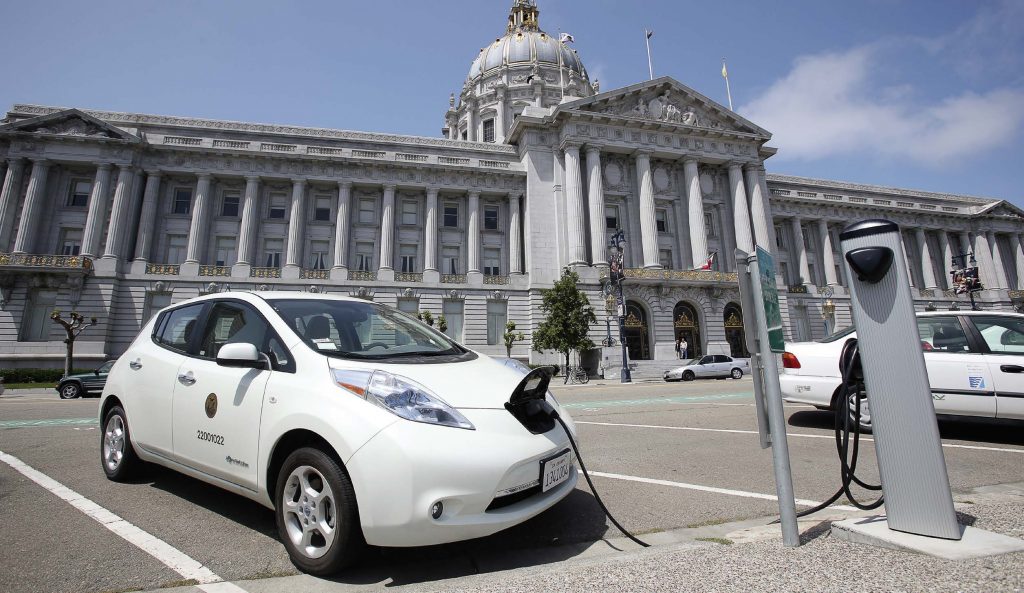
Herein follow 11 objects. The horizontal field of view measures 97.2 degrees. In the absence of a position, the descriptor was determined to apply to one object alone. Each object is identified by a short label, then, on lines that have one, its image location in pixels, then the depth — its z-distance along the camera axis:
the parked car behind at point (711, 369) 24.39
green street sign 2.72
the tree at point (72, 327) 23.88
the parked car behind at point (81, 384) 16.67
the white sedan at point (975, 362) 5.62
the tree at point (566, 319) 27.41
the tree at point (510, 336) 30.44
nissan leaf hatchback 2.39
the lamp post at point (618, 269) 25.16
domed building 29.36
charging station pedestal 2.38
